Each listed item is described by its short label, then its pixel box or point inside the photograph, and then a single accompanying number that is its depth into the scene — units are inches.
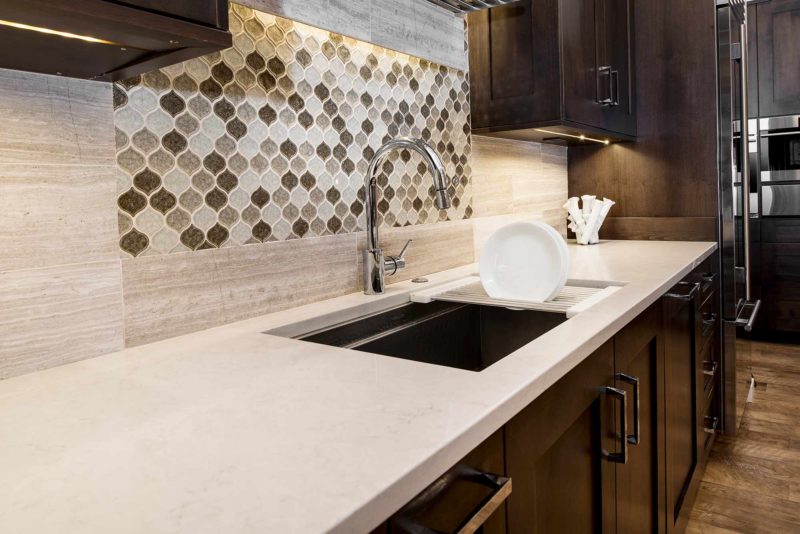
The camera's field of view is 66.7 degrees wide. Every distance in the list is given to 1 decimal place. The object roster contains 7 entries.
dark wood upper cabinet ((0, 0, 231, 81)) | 26.6
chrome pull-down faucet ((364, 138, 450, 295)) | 58.8
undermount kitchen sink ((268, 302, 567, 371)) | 56.1
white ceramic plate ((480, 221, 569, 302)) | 60.6
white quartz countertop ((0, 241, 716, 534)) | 20.3
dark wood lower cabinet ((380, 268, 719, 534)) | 32.2
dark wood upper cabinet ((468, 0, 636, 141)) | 81.1
